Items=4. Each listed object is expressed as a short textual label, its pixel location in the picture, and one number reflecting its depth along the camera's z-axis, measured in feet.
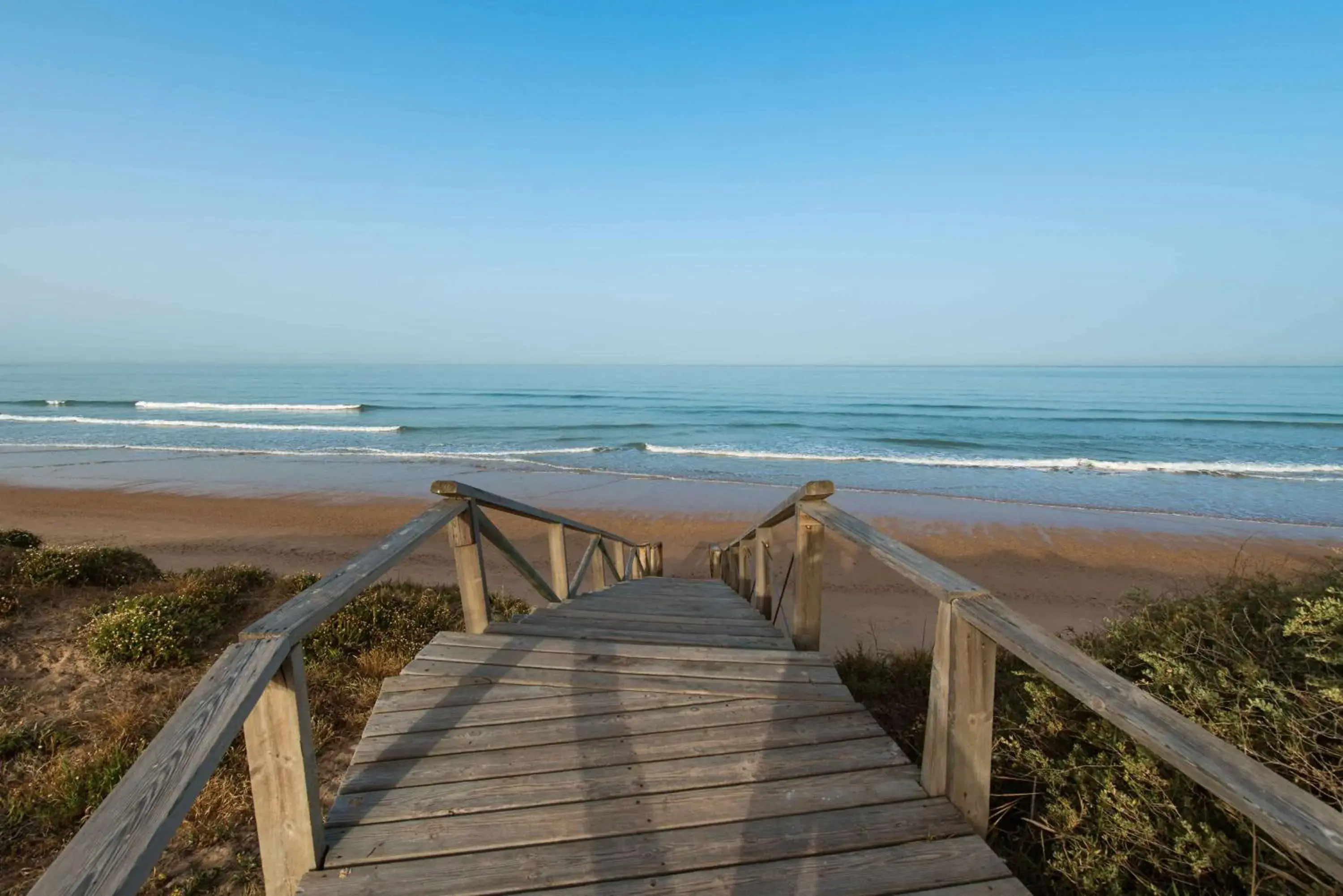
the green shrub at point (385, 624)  16.99
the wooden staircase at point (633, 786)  6.64
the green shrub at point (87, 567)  19.24
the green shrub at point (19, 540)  22.58
